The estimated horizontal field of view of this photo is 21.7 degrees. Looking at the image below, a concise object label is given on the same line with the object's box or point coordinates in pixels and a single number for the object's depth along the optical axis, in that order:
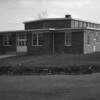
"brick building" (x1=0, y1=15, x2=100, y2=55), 34.81
